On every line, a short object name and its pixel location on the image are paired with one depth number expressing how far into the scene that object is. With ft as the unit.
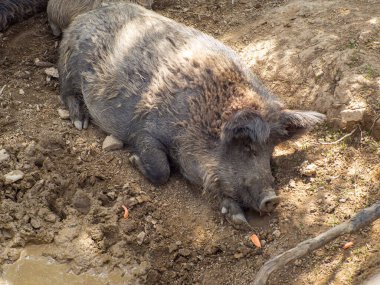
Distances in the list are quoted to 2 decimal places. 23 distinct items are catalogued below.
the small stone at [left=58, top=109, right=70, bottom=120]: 18.07
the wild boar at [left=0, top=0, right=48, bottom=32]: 21.74
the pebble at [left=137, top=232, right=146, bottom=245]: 14.20
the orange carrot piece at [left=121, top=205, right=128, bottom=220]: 14.73
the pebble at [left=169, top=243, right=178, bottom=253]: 13.97
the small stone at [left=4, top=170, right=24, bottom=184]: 15.23
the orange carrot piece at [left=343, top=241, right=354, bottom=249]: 13.07
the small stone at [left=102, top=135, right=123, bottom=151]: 16.93
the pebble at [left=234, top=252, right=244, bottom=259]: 13.71
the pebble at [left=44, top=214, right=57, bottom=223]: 14.55
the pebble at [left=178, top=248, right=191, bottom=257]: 13.88
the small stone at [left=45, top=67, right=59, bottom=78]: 19.67
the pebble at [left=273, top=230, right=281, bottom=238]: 14.02
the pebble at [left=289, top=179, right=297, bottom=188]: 15.23
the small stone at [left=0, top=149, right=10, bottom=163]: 15.90
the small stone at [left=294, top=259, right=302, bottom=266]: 13.07
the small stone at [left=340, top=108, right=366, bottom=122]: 15.53
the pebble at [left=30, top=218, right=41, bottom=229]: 14.37
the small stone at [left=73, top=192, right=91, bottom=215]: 14.90
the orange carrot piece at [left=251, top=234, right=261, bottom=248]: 13.91
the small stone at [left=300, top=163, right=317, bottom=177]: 15.26
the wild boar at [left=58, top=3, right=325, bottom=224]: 15.01
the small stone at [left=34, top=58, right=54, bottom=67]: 19.94
